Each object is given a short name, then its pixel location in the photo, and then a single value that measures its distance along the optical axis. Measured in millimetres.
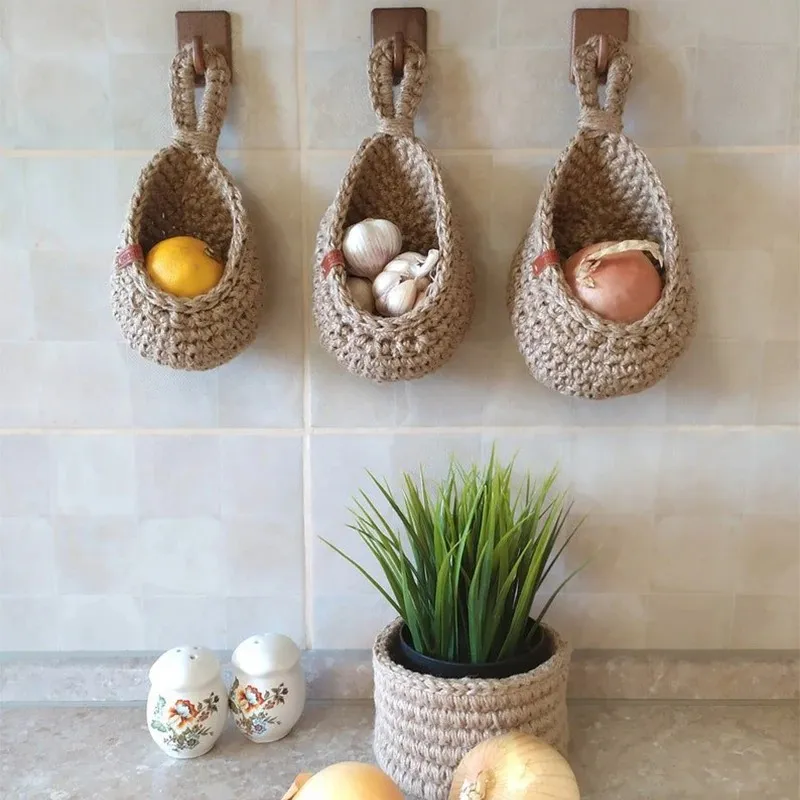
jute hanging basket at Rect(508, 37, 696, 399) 590
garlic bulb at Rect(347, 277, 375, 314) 622
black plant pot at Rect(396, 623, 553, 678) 608
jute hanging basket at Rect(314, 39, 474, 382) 599
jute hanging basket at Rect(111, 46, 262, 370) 606
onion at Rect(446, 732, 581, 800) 527
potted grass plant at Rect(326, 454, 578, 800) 596
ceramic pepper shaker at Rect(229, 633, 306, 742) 667
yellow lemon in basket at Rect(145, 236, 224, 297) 613
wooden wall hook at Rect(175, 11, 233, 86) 655
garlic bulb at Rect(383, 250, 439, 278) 618
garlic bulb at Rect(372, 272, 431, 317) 609
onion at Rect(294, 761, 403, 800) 517
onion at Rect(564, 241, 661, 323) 597
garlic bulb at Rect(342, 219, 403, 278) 625
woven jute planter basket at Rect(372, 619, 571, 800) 592
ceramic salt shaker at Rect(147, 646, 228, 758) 645
